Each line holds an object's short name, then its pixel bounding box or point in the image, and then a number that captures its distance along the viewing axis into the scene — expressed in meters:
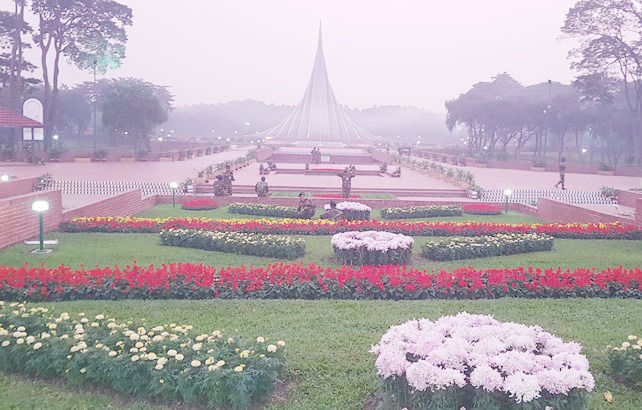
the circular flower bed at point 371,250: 7.26
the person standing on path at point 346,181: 14.14
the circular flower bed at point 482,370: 2.88
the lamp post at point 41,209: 7.44
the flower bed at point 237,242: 7.88
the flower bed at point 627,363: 3.69
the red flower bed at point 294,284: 5.61
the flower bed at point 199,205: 13.20
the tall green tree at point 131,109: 33.31
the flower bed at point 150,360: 3.37
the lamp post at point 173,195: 13.59
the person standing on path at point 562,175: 18.64
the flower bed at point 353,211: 11.23
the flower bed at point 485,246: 7.79
